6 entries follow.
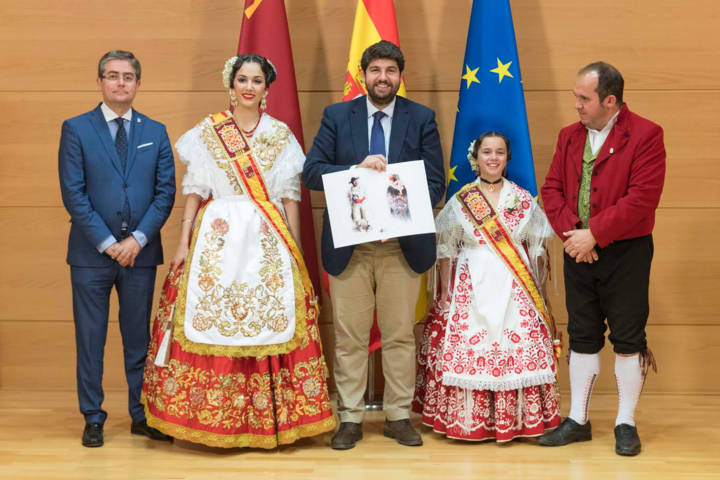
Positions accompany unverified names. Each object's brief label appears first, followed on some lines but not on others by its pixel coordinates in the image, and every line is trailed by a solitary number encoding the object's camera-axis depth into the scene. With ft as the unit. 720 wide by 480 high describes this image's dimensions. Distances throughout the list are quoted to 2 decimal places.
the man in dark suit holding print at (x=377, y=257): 9.90
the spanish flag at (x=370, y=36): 11.46
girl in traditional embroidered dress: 10.11
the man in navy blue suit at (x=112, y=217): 10.03
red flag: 11.64
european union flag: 11.18
